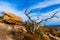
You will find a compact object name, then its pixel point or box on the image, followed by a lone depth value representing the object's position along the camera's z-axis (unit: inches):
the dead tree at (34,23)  579.8
